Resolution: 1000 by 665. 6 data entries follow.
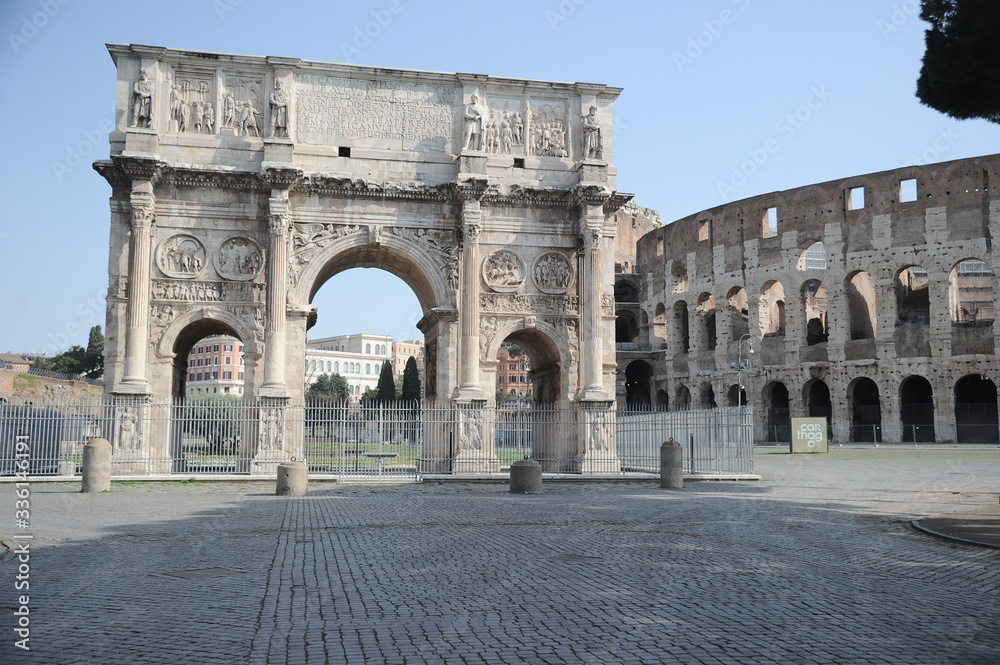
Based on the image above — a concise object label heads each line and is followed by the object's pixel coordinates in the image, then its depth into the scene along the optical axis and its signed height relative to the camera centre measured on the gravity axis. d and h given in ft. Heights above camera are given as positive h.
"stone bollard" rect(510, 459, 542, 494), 55.83 -4.00
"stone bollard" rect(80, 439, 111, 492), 54.65 -3.18
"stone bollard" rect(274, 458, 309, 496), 54.44 -3.99
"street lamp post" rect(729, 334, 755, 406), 145.38 +8.94
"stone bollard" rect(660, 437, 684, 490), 59.21 -3.59
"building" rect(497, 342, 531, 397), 328.29 +14.50
